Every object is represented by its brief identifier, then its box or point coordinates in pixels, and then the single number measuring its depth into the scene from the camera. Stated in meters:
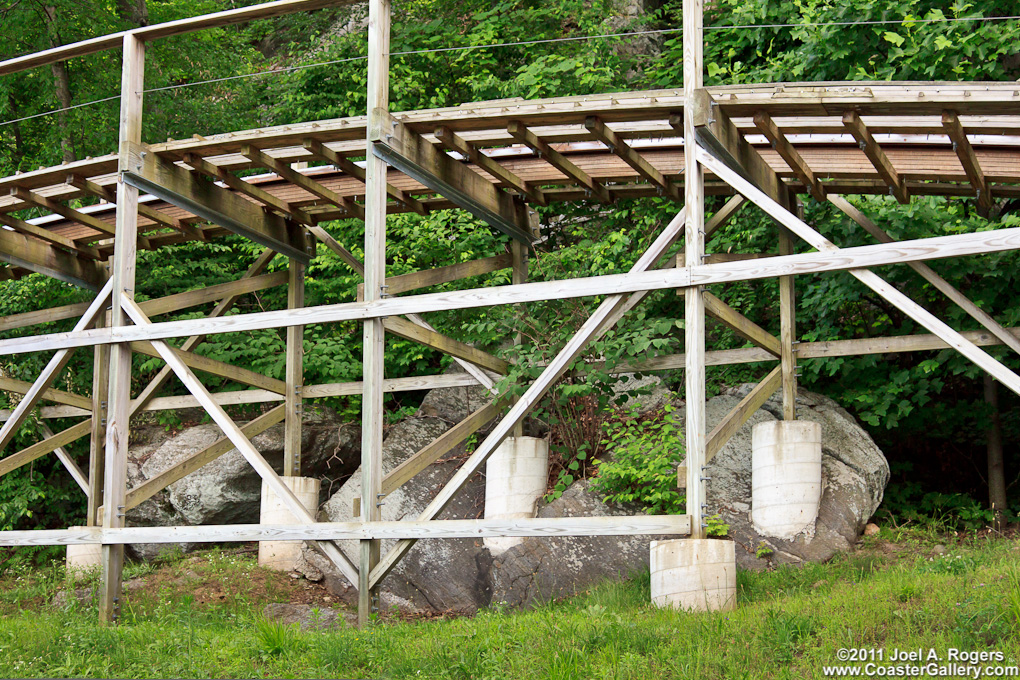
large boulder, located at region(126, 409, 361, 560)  13.28
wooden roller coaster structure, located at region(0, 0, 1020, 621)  7.55
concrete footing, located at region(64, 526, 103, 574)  12.37
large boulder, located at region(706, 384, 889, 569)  9.49
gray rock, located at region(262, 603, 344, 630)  9.61
